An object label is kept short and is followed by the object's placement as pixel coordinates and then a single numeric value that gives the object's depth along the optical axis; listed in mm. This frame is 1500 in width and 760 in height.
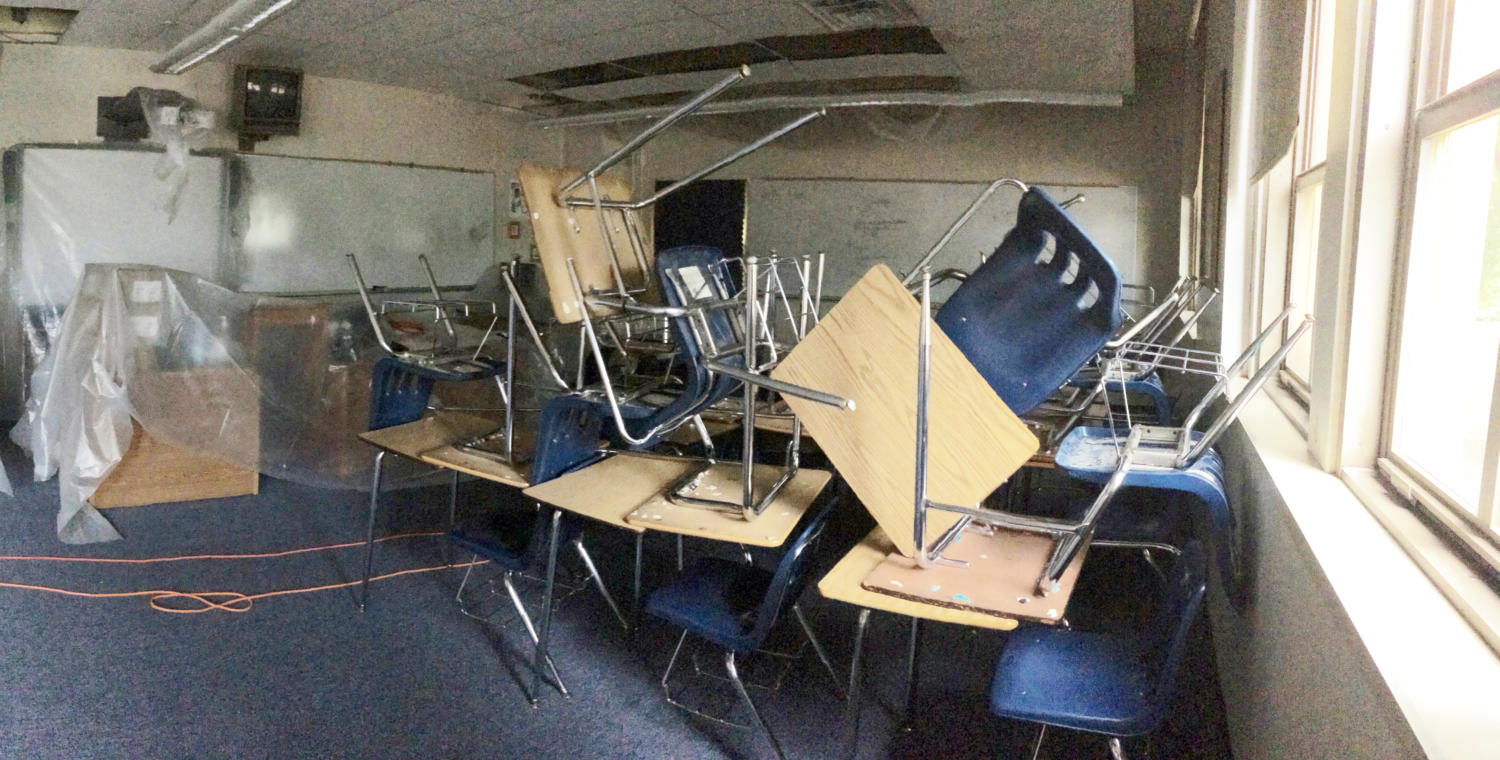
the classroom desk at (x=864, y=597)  1555
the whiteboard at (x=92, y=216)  4746
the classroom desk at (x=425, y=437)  2701
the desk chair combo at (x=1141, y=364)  1801
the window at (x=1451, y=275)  1345
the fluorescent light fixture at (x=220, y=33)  3689
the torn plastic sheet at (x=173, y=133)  4848
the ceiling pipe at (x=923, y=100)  5039
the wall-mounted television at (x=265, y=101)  5086
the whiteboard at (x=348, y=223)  5293
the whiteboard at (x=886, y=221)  5645
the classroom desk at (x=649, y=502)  1997
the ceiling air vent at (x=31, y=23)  4625
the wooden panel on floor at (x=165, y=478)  4051
